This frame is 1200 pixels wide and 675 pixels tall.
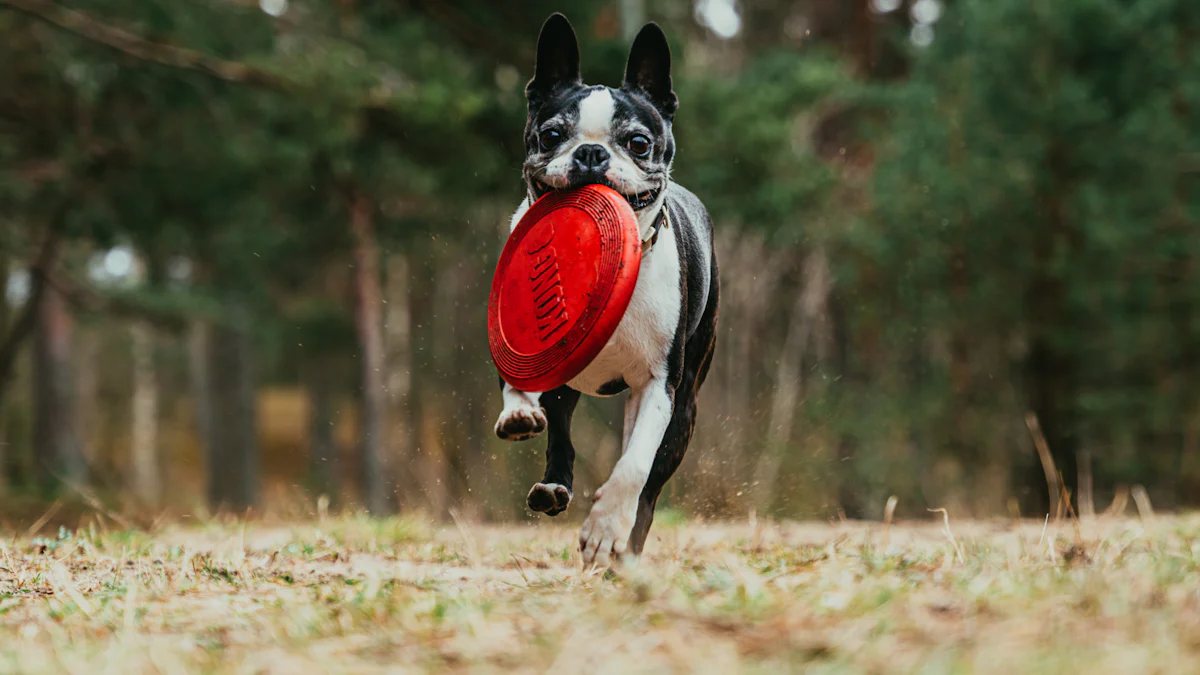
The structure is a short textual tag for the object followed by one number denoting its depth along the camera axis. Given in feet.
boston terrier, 13.69
